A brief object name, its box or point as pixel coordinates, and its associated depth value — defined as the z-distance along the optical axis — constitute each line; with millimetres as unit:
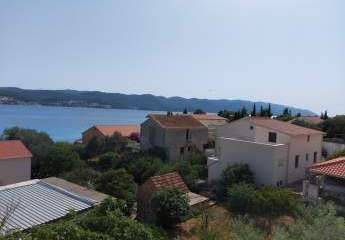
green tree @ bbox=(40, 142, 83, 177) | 36906
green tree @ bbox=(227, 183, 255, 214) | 24000
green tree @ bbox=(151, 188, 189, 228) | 21141
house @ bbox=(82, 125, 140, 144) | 56875
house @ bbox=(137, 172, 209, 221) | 23875
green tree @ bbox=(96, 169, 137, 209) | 25500
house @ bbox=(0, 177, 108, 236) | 14820
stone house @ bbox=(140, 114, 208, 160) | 44844
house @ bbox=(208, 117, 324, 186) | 30594
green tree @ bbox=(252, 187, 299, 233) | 22000
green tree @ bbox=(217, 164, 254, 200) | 29094
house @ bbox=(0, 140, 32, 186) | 33875
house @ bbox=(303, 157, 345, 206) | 21484
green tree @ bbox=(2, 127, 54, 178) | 39406
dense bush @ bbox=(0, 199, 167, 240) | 8116
